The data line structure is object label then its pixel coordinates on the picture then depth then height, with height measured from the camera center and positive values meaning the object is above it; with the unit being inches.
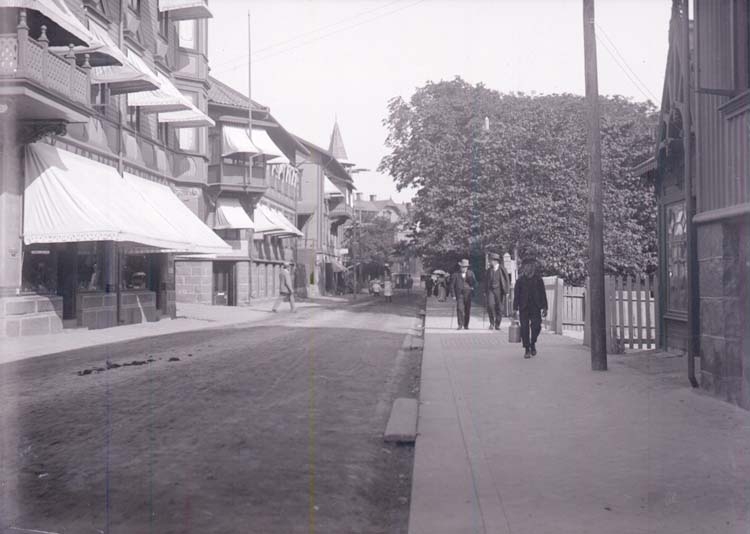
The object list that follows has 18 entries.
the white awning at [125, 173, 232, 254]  843.4 +78.1
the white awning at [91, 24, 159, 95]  738.8 +206.1
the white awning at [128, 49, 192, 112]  845.2 +208.8
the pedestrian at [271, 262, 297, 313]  1146.6 -8.5
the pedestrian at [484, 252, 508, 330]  722.2 -10.2
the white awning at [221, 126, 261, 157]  1341.0 +247.0
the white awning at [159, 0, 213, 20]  964.6 +359.9
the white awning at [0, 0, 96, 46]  549.6 +204.7
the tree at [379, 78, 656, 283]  918.4 +141.7
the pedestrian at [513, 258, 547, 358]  493.4 -12.4
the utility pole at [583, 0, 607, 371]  417.4 +53.7
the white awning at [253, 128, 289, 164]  1396.4 +253.1
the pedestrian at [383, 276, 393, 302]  1614.1 -21.7
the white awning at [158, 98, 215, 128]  949.2 +206.5
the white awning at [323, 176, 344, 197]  2279.8 +276.4
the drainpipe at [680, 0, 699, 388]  344.2 +24.2
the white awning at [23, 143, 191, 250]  627.2 +65.7
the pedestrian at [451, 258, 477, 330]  725.8 -12.7
